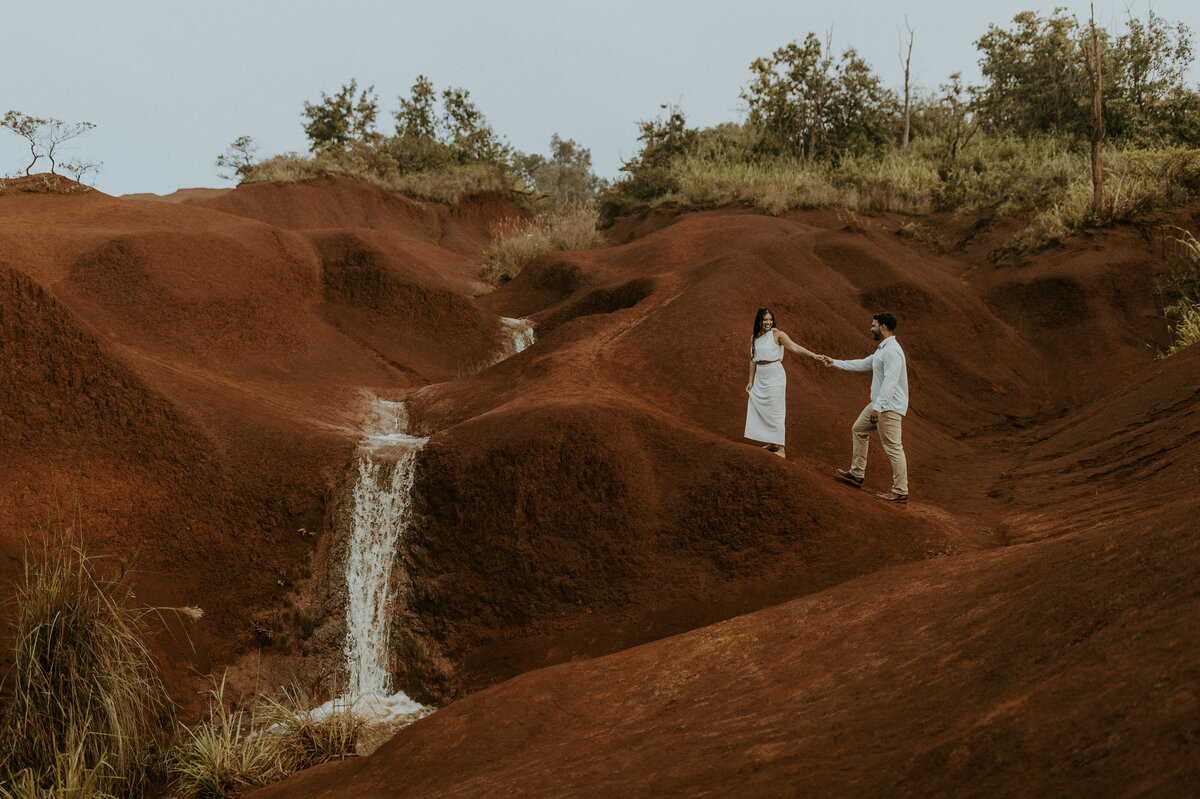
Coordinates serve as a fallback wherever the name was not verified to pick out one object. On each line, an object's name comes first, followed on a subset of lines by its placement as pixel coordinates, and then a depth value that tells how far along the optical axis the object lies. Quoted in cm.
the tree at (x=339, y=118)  2881
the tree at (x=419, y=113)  2941
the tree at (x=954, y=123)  2034
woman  793
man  743
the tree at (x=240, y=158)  2345
